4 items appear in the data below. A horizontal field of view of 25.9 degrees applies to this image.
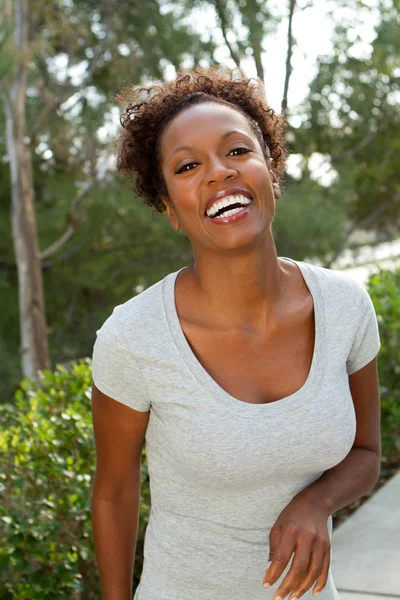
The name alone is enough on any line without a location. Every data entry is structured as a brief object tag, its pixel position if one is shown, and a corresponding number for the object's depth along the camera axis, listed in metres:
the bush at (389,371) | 4.92
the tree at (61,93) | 8.98
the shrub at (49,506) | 2.67
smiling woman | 1.69
